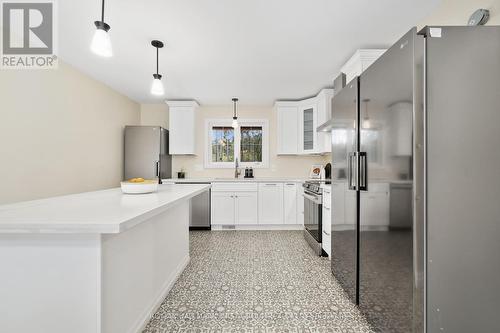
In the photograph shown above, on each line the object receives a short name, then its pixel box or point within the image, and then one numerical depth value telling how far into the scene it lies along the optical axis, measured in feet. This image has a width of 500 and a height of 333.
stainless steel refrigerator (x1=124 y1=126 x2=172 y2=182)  14.08
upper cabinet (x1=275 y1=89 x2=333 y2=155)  13.87
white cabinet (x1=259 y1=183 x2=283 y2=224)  13.99
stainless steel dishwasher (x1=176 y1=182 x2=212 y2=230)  13.98
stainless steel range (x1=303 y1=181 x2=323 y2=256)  9.80
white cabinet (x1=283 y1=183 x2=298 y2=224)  13.94
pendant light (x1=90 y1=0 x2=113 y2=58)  4.99
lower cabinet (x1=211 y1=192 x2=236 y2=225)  14.02
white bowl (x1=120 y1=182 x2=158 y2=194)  6.09
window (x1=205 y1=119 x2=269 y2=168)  16.21
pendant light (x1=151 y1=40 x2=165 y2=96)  7.49
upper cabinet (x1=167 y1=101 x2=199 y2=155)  15.11
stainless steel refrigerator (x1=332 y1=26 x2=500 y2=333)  3.70
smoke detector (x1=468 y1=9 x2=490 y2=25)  5.12
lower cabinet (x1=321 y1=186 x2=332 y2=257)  9.02
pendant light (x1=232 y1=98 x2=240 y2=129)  14.21
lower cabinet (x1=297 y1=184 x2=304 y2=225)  13.85
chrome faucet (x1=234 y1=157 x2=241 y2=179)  15.65
